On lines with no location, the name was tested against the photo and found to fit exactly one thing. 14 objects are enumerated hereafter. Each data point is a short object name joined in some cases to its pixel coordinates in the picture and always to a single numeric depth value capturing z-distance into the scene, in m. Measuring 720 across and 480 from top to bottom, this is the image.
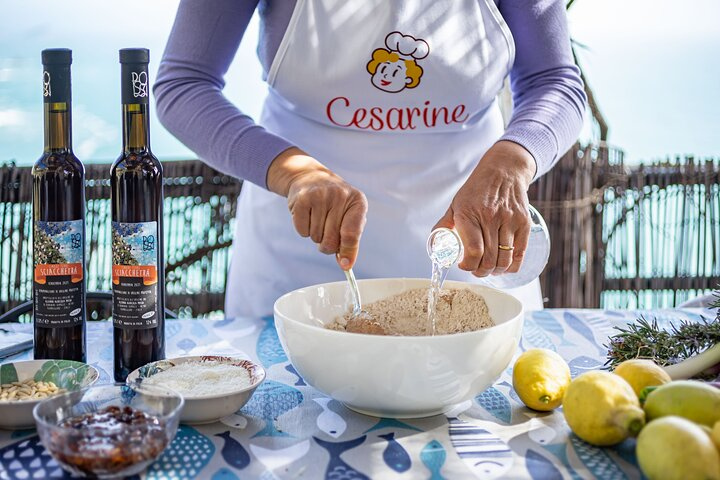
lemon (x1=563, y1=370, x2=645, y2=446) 0.82
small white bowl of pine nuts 0.92
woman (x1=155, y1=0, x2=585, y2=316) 1.33
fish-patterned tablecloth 0.81
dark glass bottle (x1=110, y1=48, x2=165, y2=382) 1.00
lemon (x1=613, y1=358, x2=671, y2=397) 0.91
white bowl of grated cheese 0.91
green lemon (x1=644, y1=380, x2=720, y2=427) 0.79
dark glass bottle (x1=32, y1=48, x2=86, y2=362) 1.00
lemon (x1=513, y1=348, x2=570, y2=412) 0.96
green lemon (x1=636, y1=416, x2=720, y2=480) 0.69
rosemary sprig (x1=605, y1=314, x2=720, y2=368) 1.06
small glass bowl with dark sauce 0.74
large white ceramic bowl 0.88
